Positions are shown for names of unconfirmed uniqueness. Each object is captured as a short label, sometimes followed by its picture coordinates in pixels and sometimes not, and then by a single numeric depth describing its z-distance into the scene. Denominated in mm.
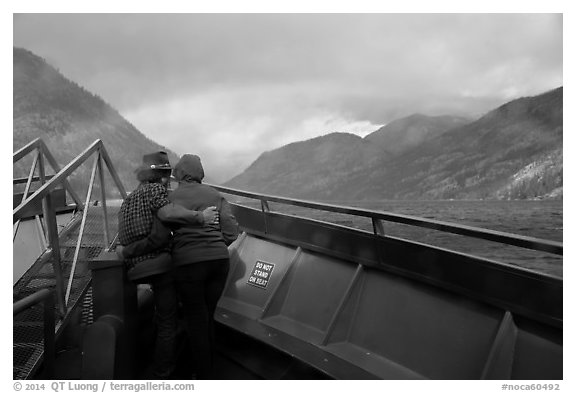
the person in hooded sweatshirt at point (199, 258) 3145
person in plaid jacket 3121
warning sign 4672
